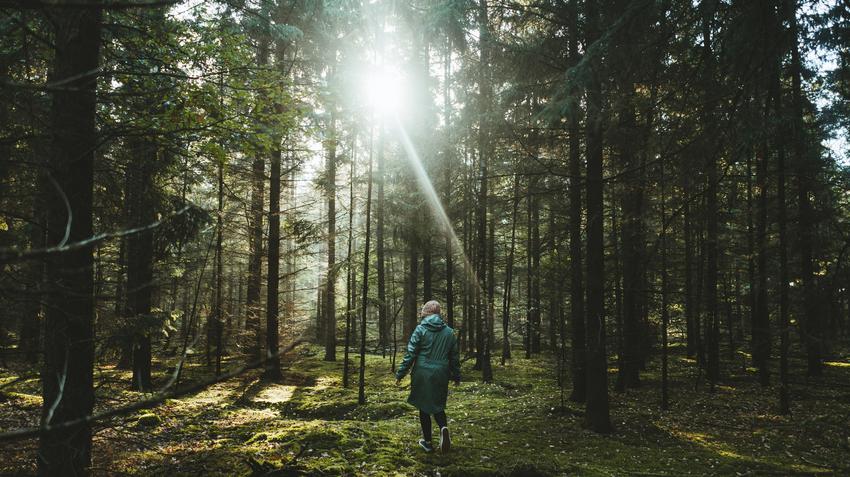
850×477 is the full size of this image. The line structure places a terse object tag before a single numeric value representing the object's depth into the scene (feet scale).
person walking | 19.30
